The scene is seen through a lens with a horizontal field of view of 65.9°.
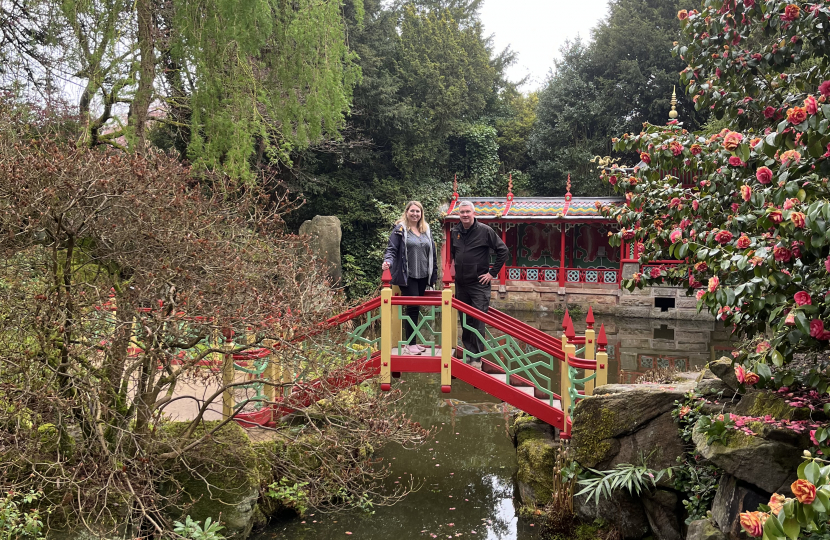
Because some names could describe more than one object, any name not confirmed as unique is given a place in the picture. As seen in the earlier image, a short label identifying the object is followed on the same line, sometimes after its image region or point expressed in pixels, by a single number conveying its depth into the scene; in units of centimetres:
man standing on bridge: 675
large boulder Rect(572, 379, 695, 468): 531
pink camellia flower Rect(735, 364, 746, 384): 331
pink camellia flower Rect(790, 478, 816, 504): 193
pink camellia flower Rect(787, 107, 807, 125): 279
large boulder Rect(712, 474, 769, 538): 405
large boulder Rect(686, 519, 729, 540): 426
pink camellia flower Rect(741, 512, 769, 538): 230
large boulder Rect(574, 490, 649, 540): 541
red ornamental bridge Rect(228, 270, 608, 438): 617
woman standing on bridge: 650
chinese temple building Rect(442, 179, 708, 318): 1864
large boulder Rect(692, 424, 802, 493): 390
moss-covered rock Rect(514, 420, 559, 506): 610
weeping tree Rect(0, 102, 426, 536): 432
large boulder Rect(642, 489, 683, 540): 514
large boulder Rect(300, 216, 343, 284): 1584
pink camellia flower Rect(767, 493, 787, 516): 211
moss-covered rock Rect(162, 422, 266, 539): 536
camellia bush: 287
